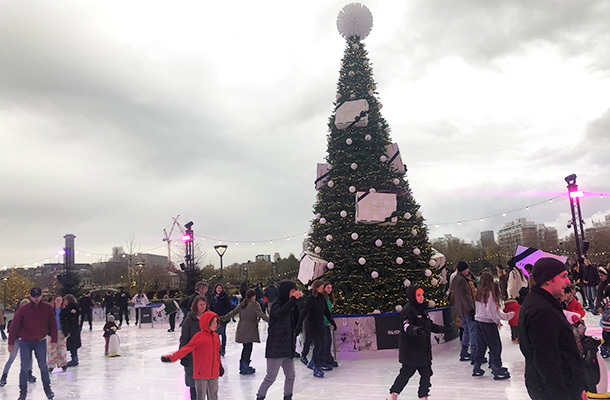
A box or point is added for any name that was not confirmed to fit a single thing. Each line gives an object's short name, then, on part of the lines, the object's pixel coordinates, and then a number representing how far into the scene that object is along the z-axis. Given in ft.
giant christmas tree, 33.60
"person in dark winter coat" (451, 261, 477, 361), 26.86
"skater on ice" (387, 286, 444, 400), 17.13
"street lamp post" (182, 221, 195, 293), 88.02
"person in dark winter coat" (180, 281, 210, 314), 23.35
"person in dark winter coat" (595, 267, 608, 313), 27.07
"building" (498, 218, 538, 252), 348.71
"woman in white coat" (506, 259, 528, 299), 38.63
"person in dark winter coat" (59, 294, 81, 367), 33.14
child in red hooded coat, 16.22
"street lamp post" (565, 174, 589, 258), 64.54
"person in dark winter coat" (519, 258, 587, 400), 9.08
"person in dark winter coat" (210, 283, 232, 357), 33.60
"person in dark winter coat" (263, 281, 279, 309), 53.98
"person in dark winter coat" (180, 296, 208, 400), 18.72
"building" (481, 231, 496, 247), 236.51
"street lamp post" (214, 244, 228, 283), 66.69
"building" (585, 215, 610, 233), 268.19
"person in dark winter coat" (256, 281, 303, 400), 19.07
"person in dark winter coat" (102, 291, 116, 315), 68.90
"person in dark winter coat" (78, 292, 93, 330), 57.41
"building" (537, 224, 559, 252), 206.92
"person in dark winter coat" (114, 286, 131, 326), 71.41
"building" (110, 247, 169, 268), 320.09
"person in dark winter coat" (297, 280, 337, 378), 25.73
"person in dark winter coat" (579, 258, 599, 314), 49.90
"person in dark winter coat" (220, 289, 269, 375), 27.45
